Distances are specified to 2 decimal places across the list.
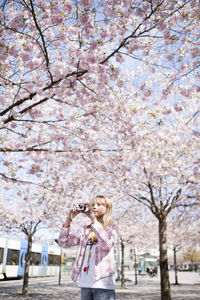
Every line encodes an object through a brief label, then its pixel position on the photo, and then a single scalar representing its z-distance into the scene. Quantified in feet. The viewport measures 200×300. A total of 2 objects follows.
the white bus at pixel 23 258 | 62.59
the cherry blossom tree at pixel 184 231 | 46.93
